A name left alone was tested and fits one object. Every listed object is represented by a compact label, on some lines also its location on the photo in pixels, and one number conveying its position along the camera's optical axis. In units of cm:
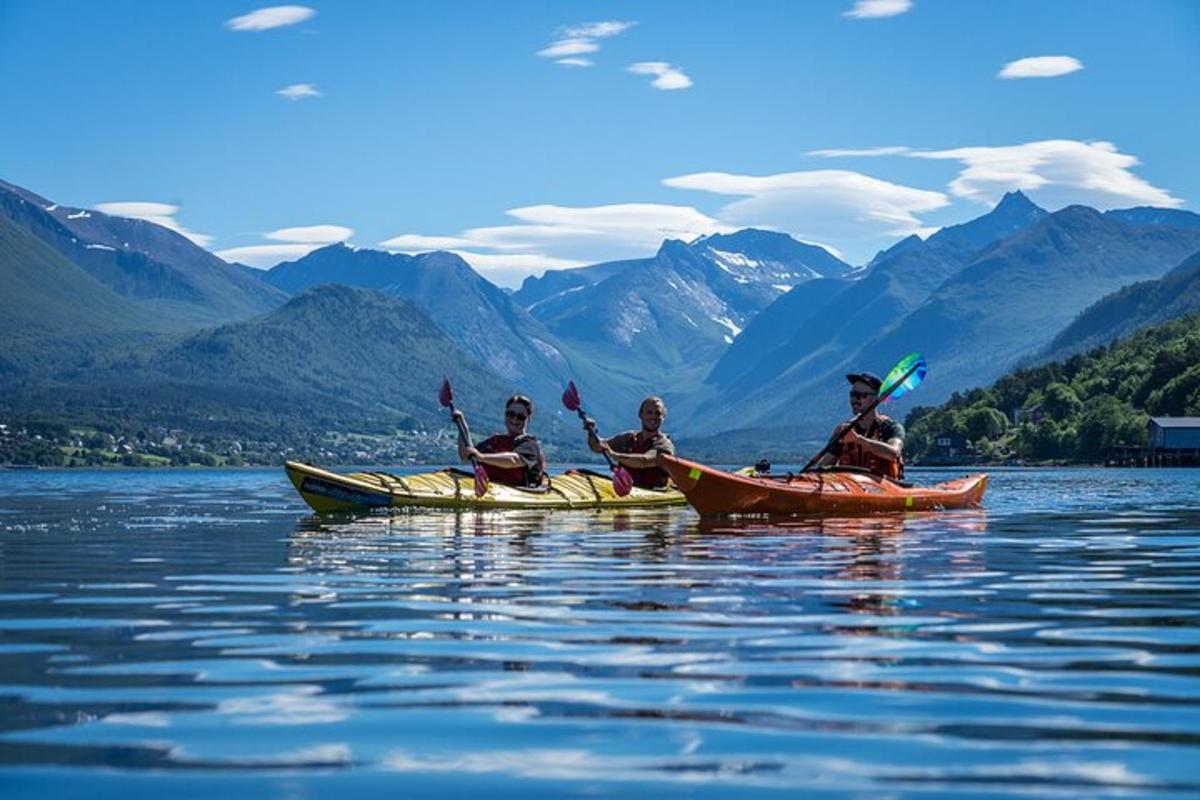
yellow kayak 3359
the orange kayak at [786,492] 2962
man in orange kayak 3200
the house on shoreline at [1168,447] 16388
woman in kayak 3256
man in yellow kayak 3225
